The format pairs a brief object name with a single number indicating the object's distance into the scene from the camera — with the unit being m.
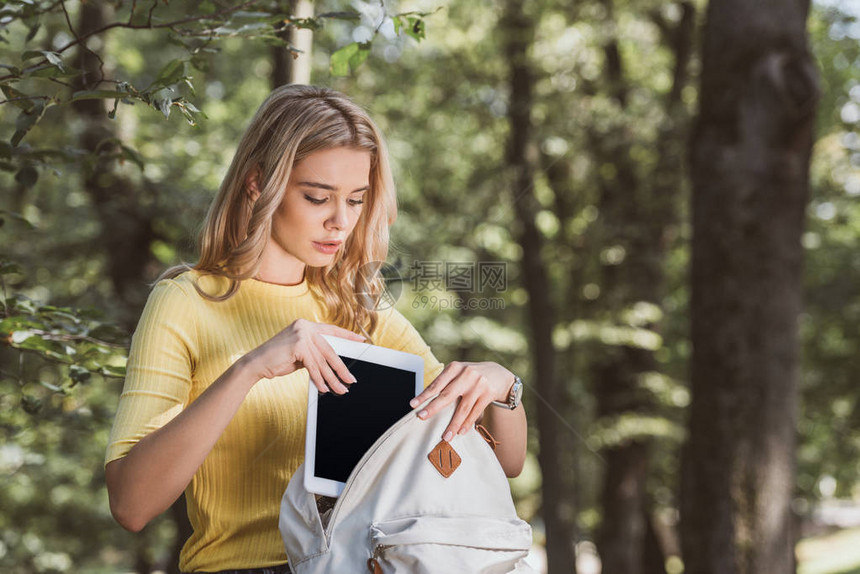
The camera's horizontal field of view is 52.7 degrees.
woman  1.64
